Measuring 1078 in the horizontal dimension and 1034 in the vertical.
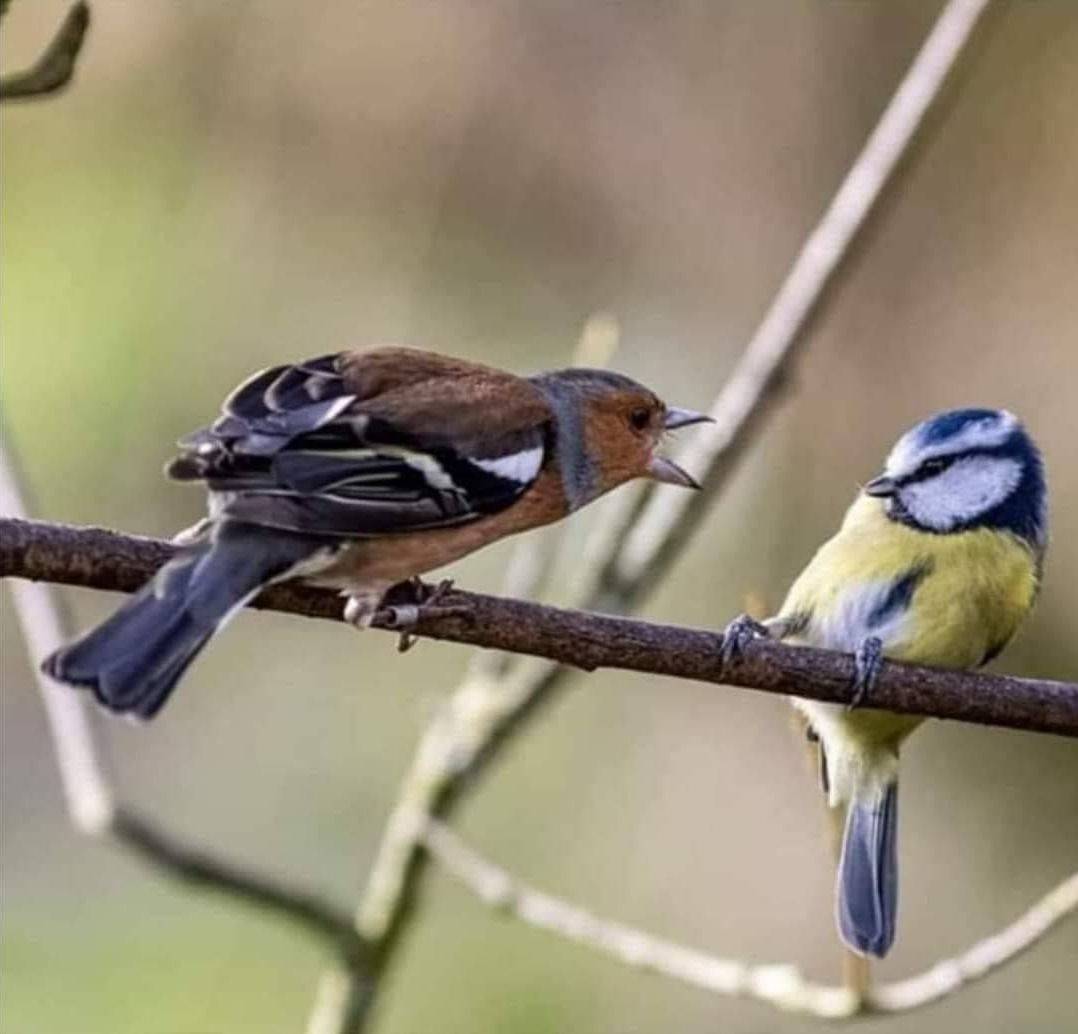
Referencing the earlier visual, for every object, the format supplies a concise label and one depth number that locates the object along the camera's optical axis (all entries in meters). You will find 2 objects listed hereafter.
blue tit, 6.68
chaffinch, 5.00
